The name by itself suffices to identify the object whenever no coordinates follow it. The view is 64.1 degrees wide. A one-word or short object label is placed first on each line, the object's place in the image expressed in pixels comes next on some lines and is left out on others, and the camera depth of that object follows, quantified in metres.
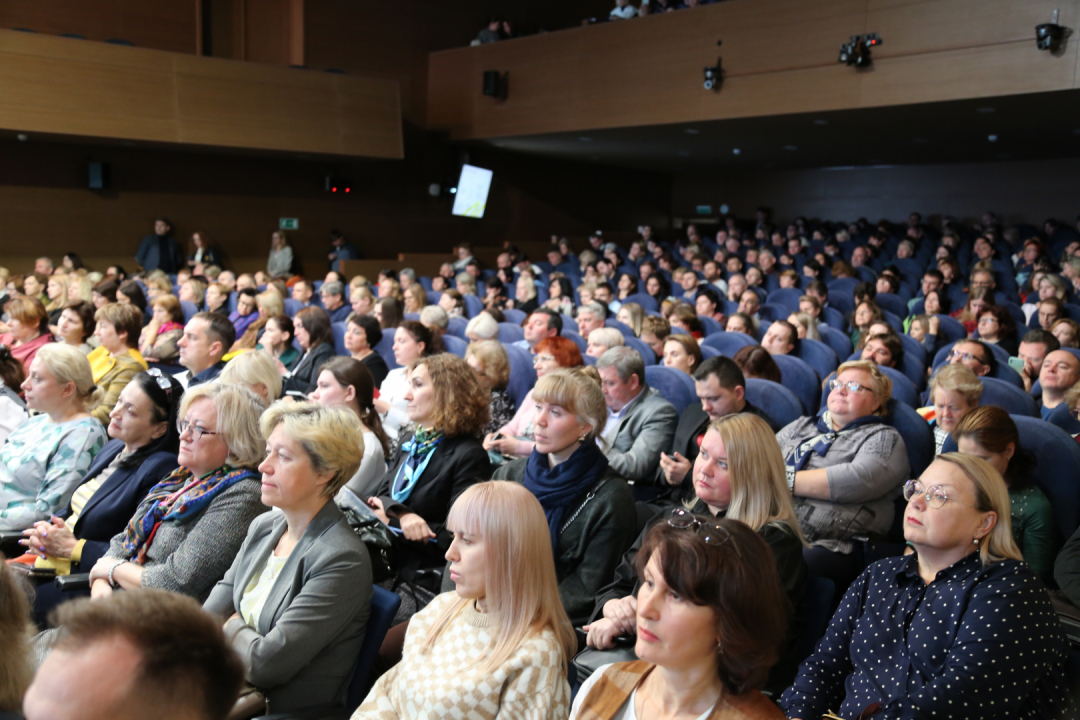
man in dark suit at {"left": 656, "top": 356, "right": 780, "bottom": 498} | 3.20
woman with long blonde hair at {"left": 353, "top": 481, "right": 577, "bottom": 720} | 1.68
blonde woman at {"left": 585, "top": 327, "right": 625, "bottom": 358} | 4.47
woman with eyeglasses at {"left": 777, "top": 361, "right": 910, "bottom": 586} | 2.79
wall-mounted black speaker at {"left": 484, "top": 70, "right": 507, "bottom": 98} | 11.34
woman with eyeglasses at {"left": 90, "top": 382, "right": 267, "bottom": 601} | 2.29
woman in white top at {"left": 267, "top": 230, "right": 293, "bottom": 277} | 12.12
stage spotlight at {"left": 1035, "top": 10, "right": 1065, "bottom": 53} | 6.62
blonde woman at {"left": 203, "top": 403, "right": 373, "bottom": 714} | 1.91
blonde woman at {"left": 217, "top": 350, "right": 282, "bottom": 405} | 3.27
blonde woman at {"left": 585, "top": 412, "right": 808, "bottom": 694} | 1.98
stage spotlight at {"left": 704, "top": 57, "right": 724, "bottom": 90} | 8.96
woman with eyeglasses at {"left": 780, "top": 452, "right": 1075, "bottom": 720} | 1.67
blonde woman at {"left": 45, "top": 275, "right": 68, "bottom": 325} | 7.53
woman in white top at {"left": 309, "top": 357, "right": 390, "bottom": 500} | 3.07
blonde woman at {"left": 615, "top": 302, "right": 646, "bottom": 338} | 6.13
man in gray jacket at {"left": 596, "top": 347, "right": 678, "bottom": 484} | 3.33
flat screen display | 13.53
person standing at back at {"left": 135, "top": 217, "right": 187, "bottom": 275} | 11.28
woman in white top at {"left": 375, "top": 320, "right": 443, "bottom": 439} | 4.07
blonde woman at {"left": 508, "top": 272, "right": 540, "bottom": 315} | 8.46
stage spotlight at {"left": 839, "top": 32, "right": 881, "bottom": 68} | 7.76
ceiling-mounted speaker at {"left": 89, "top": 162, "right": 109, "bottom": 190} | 11.02
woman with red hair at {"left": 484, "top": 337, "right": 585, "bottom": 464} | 3.32
